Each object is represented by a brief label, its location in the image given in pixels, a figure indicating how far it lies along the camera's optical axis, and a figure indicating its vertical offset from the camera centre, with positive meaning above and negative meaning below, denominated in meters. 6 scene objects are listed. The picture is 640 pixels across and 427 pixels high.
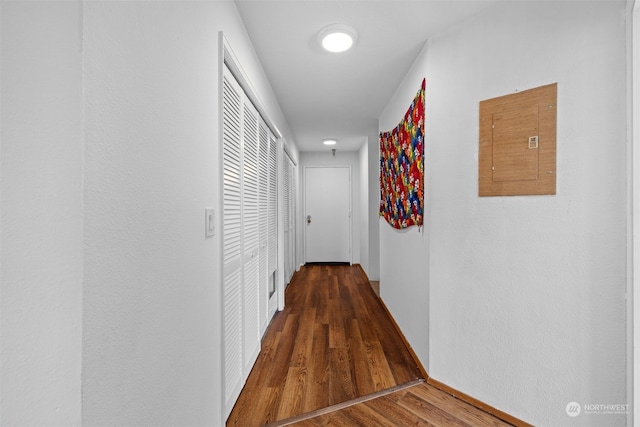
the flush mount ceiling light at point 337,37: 1.71 +1.09
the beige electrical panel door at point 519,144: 1.38 +0.35
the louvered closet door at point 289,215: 3.96 -0.06
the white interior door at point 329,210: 5.57 +0.03
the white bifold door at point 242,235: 1.52 -0.15
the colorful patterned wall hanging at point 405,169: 1.99 +0.35
